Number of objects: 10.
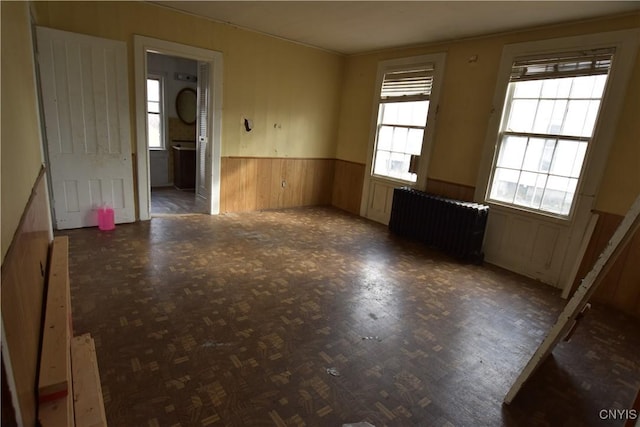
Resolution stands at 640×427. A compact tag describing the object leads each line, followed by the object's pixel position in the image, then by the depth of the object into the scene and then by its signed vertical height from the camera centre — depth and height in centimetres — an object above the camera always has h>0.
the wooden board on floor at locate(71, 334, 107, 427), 118 -103
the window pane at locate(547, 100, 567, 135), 360 +44
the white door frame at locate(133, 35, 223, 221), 421 +19
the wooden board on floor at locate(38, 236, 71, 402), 98 -77
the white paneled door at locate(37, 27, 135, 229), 367 -9
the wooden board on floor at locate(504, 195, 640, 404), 150 -63
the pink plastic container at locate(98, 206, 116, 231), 415 -122
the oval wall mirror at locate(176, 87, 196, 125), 703 +38
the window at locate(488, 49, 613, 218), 342 +31
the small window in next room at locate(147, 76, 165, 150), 673 +17
